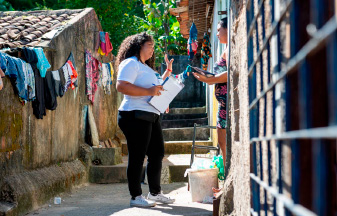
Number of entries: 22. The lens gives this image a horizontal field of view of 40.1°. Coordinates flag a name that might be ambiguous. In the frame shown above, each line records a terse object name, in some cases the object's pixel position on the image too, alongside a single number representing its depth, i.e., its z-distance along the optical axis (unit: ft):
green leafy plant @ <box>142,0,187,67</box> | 54.95
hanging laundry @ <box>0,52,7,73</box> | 16.56
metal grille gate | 2.79
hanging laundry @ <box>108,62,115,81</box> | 39.03
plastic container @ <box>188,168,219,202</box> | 15.49
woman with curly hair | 14.94
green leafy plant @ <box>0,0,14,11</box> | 51.60
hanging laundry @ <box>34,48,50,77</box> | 20.04
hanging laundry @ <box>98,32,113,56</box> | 35.27
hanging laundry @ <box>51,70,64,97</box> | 22.40
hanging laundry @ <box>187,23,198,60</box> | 29.81
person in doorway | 16.17
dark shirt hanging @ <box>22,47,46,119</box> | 19.56
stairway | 26.94
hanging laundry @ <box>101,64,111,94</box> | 36.70
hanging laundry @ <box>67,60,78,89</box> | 25.43
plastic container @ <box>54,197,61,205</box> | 19.52
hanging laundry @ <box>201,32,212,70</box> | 31.26
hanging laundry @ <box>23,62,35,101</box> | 18.62
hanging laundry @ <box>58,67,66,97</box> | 23.57
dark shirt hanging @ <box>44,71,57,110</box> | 21.65
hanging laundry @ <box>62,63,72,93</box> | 24.15
